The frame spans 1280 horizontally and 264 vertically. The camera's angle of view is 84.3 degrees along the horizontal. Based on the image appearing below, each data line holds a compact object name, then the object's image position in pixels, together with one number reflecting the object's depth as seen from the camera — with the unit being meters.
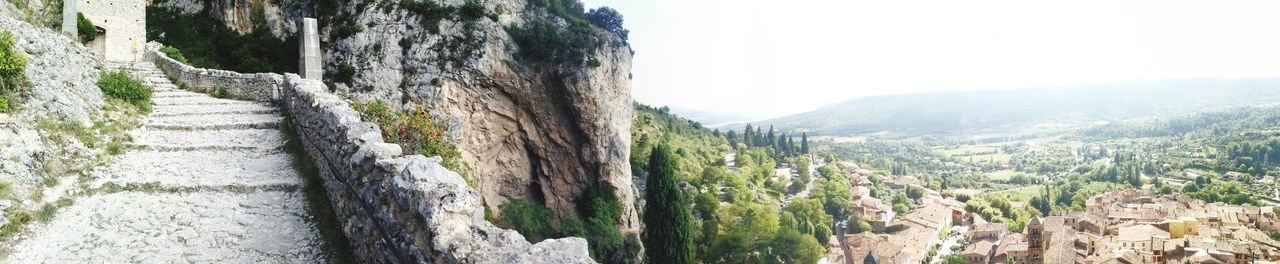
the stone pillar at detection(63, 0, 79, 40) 17.41
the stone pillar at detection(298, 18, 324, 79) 16.08
